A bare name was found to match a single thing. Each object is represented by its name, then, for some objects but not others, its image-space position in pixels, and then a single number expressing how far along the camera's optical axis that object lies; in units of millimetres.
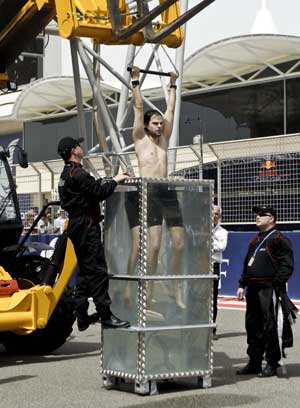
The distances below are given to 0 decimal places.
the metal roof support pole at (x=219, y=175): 17453
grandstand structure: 17375
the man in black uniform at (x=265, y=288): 9258
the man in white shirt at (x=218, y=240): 12527
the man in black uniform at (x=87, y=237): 8398
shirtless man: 8398
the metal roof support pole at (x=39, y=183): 19325
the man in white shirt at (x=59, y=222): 19836
